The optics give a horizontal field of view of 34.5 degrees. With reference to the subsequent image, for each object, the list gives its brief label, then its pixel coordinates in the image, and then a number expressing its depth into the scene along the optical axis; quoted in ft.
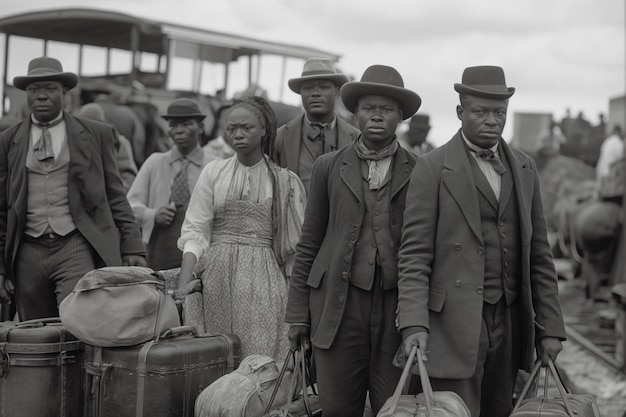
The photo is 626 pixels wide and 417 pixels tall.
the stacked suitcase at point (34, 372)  17.38
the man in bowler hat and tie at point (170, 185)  24.85
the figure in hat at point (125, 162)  30.02
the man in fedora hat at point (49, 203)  20.70
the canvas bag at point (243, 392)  15.79
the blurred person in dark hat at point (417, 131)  32.19
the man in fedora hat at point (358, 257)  16.03
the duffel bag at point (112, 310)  16.53
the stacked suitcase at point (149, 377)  16.58
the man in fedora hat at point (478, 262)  15.28
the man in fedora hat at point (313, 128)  22.00
